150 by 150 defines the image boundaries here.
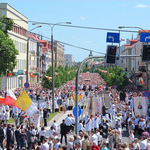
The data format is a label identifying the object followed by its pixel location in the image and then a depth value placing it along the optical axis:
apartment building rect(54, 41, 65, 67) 149.75
